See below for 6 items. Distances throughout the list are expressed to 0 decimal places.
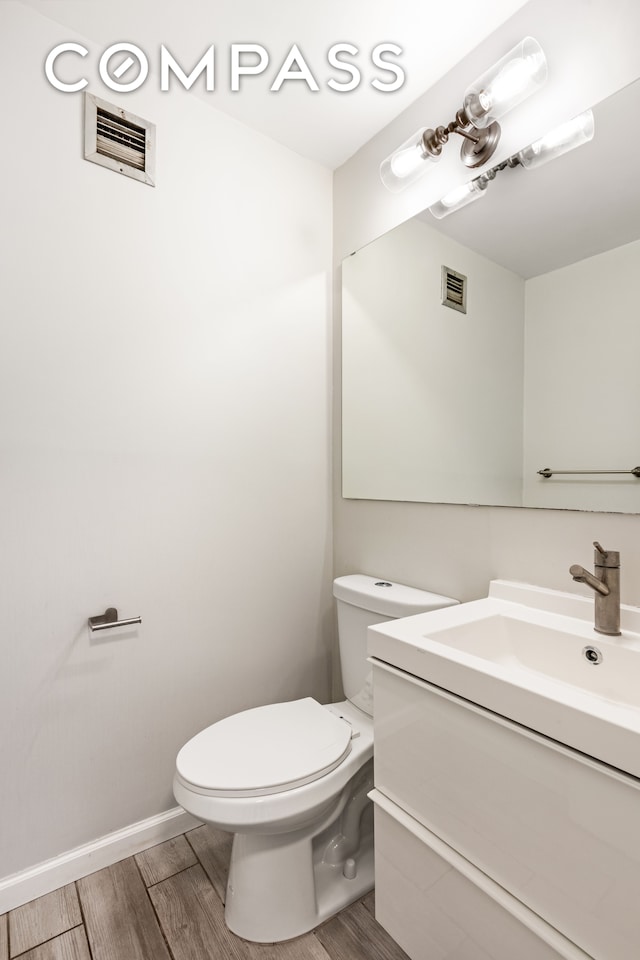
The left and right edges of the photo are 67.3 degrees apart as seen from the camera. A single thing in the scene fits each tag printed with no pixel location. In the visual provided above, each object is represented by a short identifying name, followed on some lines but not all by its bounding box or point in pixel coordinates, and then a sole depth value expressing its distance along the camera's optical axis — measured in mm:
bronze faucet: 980
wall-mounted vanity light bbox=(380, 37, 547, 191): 1161
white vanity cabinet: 648
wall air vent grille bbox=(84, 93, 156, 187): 1349
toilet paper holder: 1344
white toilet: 1074
